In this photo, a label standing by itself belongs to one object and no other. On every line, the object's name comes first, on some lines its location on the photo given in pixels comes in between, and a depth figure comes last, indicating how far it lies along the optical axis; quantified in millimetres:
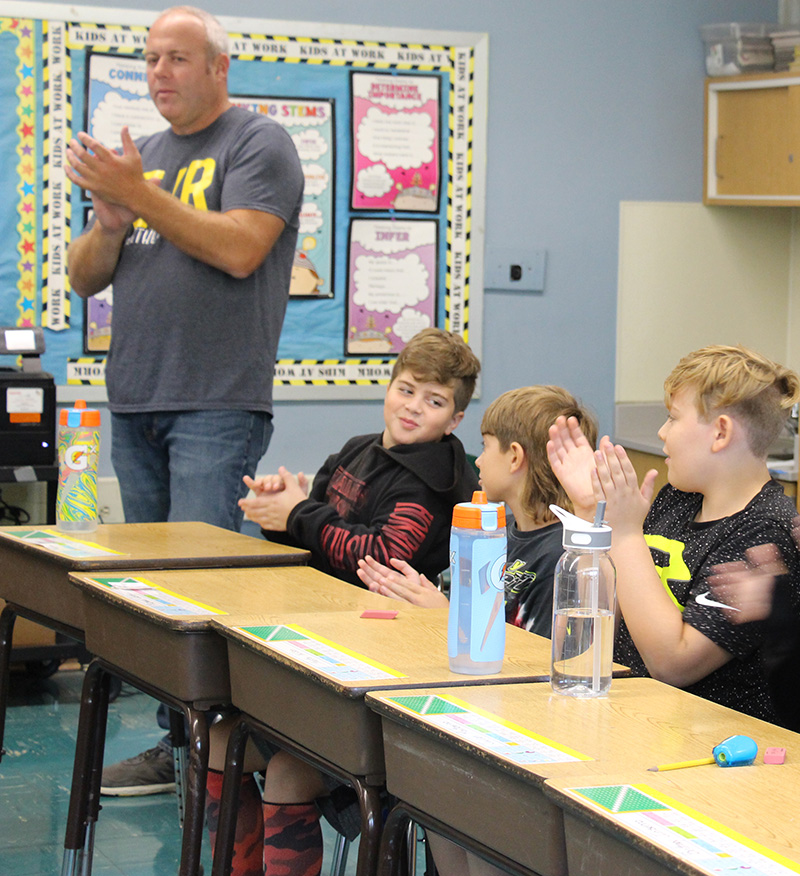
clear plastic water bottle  2417
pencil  1954
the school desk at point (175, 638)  2957
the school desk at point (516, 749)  1938
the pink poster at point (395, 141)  7290
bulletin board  6746
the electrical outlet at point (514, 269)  7608
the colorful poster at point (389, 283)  7352
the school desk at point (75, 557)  3714
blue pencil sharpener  1987
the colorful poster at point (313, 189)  7172
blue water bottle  2512
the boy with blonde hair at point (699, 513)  2805
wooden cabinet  7380
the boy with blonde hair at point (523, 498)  3484
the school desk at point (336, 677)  2396
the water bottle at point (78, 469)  4144
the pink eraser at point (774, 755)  2027
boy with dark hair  4123
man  4760
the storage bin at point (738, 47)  7581
